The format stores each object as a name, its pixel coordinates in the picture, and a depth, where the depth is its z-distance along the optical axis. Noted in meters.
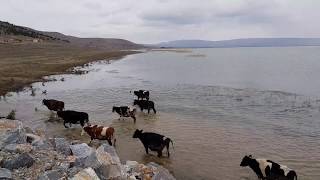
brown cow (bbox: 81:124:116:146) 17.61
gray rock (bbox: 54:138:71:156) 13.14
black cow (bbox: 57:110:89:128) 20.80
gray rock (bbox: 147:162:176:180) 11.72
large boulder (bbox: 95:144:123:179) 10.99
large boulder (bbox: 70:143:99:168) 11.35
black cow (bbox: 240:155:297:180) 13.51
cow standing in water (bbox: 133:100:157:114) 25.59
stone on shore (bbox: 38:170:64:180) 10.04
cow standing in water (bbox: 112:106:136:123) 23.19
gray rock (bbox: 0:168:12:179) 9.83
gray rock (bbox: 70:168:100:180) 10.02
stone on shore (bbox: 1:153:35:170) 10.71
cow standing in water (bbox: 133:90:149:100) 30.31
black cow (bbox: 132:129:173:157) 16.53
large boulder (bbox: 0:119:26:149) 12.31
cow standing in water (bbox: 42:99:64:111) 24.52
